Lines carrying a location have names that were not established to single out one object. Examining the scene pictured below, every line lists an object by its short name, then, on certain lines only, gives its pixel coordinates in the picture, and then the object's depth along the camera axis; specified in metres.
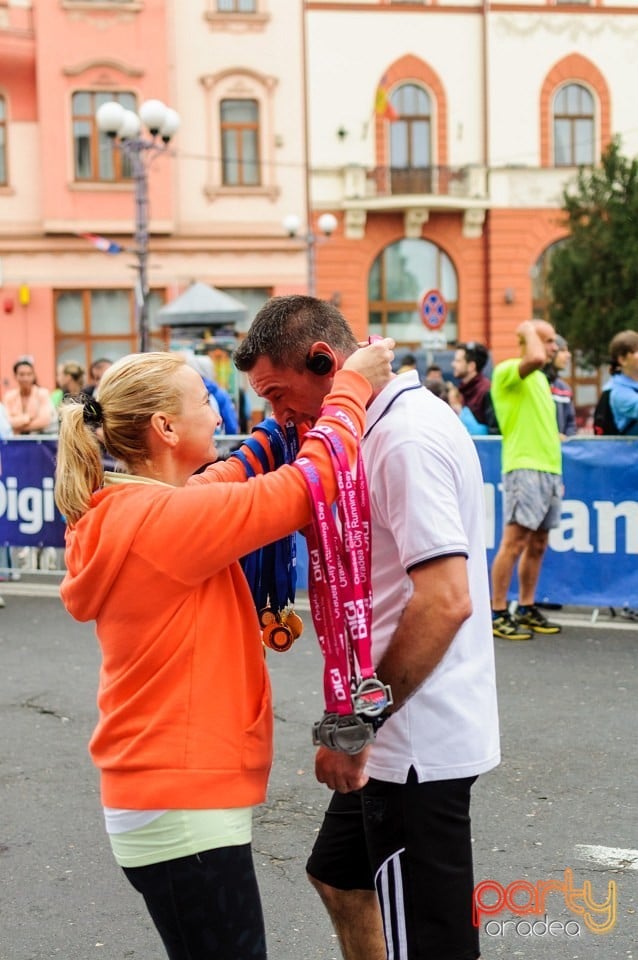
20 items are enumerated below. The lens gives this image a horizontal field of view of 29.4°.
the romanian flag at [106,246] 24.47
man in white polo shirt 2.44
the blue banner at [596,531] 8.83
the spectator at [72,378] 13.34
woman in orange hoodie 2.27
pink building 30.89
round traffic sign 18.12
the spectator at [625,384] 8.90
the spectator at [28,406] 12.24
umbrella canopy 18.03
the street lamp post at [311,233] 27.58
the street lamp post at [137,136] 16.61
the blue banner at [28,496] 10.82
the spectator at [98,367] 13.43
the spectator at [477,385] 10.95
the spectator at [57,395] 14.77
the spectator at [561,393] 9.03
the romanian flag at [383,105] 31.92
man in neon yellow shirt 8.22
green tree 27.64
